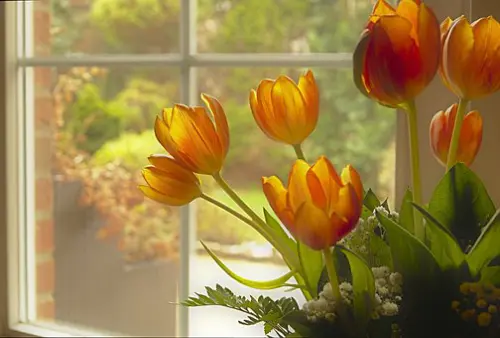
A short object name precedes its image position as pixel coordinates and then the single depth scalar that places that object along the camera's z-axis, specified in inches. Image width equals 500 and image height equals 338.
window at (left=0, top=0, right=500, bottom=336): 65.3
